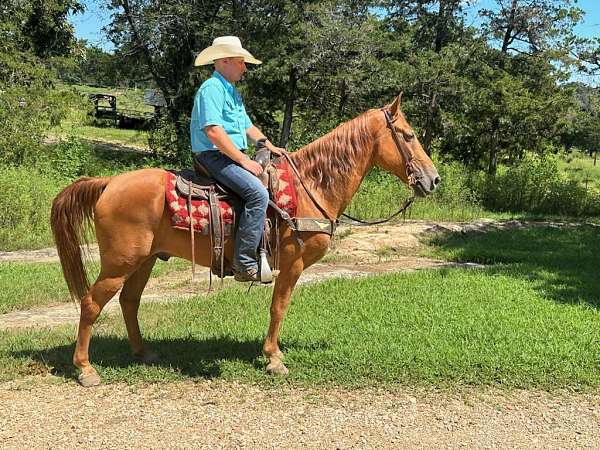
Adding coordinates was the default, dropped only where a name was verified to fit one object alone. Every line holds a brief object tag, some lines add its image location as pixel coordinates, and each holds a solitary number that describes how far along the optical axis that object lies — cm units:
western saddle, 444
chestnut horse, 446
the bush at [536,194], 1900
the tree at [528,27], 2220
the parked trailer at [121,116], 3362
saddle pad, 442
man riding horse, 418
